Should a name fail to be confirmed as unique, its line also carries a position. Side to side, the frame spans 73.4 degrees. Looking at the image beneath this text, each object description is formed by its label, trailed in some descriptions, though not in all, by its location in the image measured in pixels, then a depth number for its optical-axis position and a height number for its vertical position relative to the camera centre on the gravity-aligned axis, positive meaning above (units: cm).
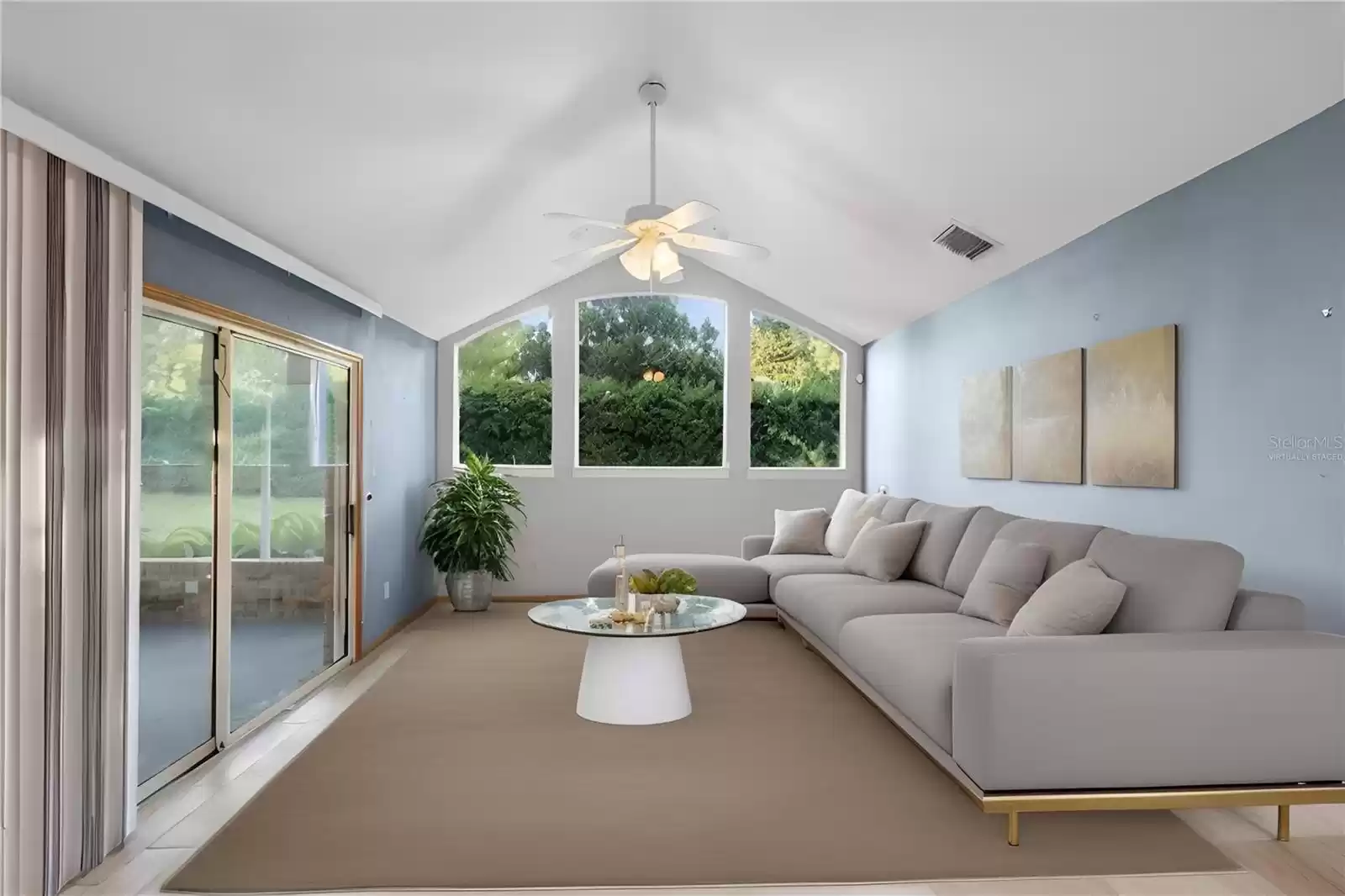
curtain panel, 240 -17
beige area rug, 261 -120
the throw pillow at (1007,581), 382 -54
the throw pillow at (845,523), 634 -48
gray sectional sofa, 271 -80
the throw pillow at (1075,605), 314 -53
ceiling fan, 402 +102
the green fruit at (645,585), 445 -64
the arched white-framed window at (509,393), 804 +56
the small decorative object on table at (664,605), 428 -71
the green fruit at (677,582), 449 -64
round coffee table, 402 -98
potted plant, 707 -61
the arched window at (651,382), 809 +66
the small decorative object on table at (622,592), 428 -65
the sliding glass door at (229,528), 336 -32
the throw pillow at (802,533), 670 -58
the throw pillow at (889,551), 534 -57
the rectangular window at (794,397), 819 +54
